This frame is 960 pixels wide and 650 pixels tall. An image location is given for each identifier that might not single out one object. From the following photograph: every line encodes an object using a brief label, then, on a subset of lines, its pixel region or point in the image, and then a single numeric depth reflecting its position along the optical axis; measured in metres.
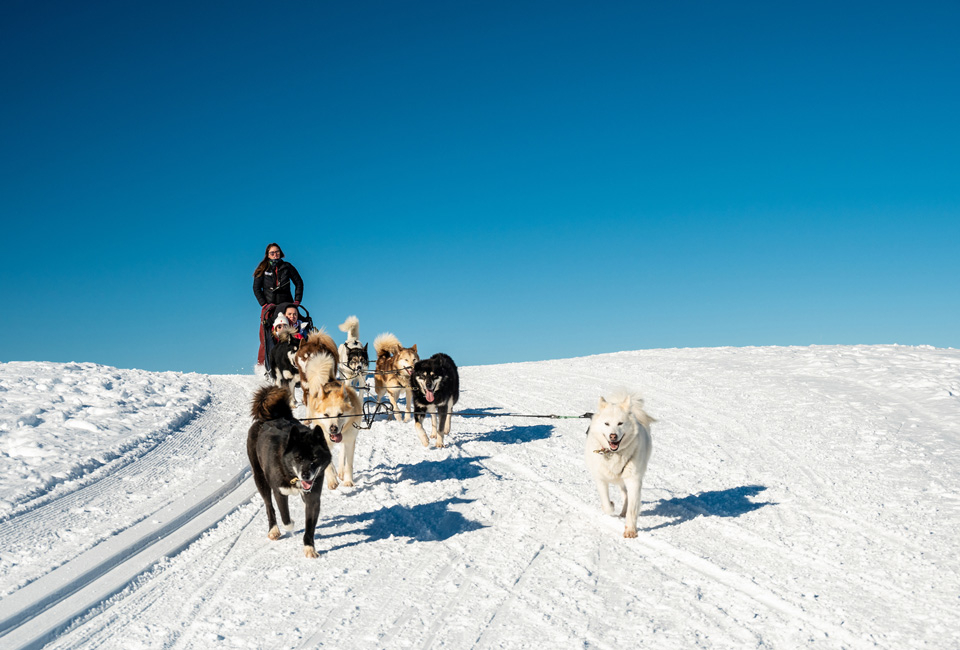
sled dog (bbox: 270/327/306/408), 9.58
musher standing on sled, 10.42
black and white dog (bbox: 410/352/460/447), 8.25
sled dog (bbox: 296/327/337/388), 8.60
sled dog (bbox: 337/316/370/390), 10.25
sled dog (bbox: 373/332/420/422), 9.43
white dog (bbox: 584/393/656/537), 5.01
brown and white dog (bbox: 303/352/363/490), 5.77
